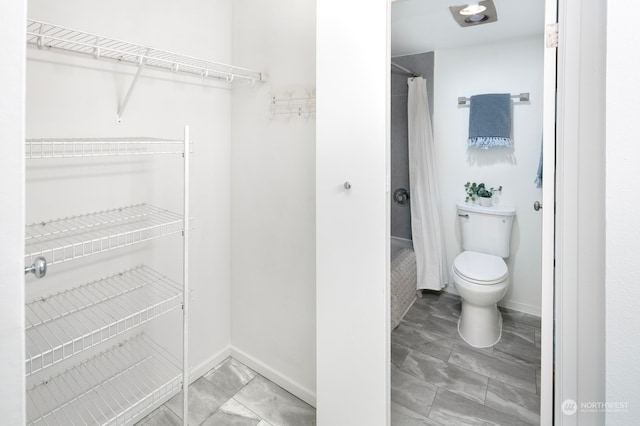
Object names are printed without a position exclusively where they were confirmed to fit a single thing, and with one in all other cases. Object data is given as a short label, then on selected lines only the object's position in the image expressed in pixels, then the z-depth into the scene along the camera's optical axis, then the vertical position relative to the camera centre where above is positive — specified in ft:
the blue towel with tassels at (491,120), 8.13 +2.15
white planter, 8.64 +0.10
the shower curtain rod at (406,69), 7.92 +3.42
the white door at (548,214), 3.59 -0.09
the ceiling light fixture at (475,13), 6.50 +3.99
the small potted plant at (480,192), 8.66 +0.36
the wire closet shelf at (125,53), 4.14 +2.31
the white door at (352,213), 4.38 -0.11
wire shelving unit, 4.39 -1.68
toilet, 7.14 -1.46
